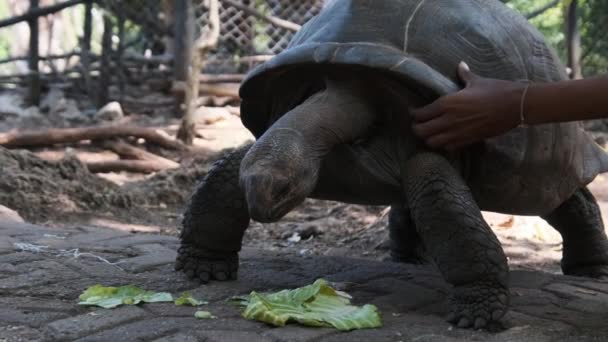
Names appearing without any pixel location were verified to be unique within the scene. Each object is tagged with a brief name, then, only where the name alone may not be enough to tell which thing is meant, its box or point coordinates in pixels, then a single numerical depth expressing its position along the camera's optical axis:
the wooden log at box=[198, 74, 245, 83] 9.21
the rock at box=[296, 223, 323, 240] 4.99
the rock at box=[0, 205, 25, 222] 4.31
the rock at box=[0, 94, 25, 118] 8.90
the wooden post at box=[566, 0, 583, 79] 9.23
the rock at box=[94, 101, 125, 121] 8.84
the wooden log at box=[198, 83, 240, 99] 9.17
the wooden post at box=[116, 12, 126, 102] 9.03
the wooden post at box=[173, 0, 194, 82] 8.44
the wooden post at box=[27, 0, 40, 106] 8.55
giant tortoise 2.35
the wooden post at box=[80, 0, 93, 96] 8.73
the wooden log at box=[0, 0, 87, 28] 8.44
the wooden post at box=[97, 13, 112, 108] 8.92
